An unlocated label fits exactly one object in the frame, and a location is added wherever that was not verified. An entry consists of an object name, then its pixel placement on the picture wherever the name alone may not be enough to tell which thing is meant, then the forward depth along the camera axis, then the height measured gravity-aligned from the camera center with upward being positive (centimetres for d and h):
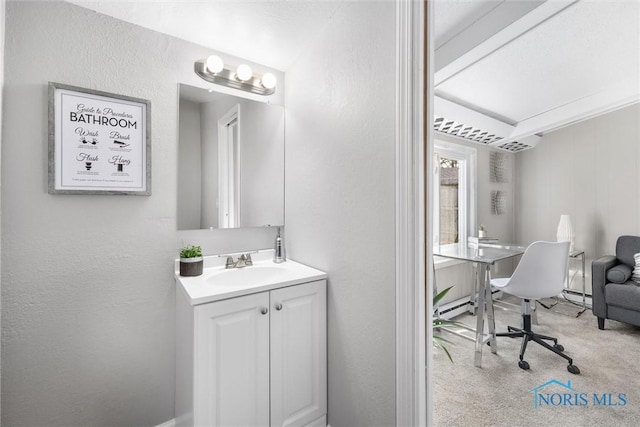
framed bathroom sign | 114 +35
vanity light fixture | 146 +86
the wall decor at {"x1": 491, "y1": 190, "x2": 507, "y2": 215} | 195 +9
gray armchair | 145 -49
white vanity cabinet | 102 -67
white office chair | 170 -49
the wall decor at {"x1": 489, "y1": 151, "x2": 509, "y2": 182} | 194 +38
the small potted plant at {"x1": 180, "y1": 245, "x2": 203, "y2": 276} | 132 -26
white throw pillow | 137 -35
